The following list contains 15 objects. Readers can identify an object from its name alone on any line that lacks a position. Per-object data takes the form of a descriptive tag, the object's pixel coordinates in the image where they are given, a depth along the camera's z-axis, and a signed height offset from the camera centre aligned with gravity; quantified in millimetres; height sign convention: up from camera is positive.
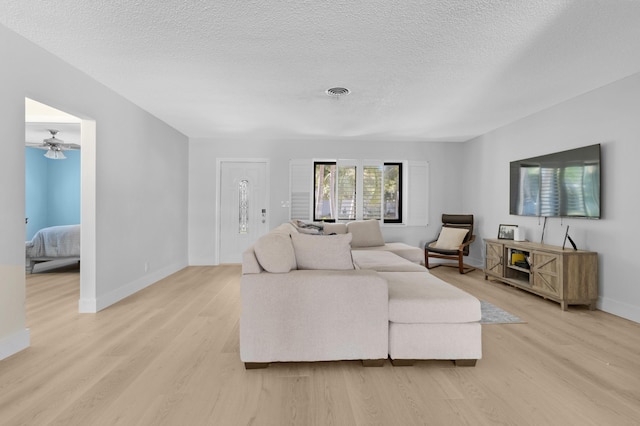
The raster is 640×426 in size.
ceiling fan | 6117 +1198
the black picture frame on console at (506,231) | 4909 -281
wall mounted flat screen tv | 3691 +344
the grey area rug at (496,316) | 3246 -1026
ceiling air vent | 3671 +1308
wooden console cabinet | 3623 -669
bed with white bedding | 5391 -610
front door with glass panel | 6398 +91
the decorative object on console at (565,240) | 3778 -311
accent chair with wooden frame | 5652 -509
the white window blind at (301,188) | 6375 +416
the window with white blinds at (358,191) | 6453 +381
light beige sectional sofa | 2250 -713
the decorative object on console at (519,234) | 4707 -299
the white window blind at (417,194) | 6492 +330
